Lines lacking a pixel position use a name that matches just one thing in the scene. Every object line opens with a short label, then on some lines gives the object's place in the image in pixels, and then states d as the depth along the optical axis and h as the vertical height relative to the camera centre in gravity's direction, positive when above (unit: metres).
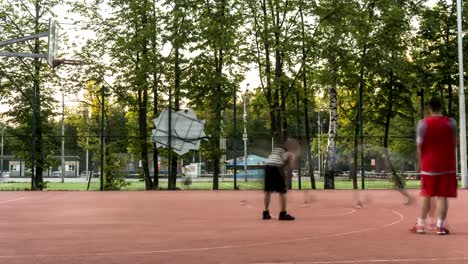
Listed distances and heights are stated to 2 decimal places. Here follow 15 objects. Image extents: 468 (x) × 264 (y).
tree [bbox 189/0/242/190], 26.14 +4.84
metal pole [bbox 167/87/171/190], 25.59 +0.83
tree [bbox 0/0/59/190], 25.38 +4.05
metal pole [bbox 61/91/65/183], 27.00 +2.59
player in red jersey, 7.98 +0.15
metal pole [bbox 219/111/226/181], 26.00 +1.06
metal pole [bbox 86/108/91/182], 25.88 +1.24
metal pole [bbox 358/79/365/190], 24.86 +1.22
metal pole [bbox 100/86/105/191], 24.48 +0.58
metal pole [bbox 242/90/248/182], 26.42 +1.33
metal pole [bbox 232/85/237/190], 24.77 +1.15
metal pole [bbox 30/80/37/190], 24.72 +0.76
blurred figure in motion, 10.55 -0.05
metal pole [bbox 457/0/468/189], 22.76 +2.52
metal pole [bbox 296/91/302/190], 26.58 +2.16
